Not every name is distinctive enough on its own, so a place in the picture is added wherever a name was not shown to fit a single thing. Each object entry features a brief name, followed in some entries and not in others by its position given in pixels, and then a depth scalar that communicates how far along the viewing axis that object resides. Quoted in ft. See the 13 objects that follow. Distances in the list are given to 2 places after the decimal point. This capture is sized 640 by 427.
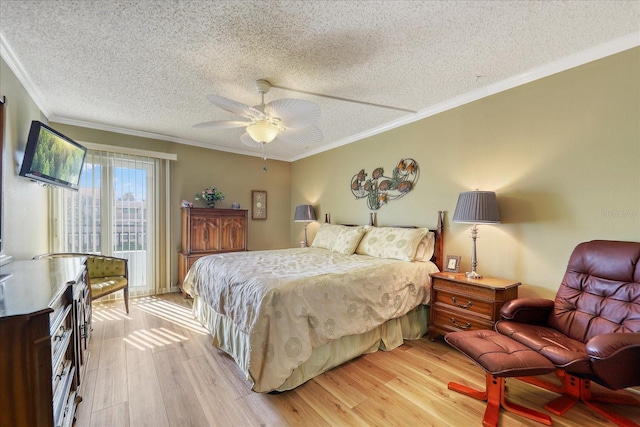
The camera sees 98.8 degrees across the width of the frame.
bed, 6.31
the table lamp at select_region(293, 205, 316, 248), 15.94
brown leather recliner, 4.90
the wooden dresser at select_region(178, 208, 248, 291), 13.92
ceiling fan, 6.79
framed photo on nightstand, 9.39
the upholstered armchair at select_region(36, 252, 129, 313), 10.23
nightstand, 7.64
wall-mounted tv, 7.62
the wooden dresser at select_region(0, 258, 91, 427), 3.40
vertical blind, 12.11
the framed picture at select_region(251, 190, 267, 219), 17.62
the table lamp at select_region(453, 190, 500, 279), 8.02
